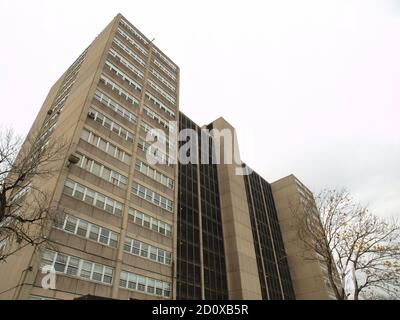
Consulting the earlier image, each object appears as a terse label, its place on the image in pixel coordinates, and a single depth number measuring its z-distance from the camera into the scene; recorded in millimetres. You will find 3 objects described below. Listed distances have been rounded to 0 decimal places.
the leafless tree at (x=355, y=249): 16578
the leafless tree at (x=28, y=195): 15203
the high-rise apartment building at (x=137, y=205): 23125
